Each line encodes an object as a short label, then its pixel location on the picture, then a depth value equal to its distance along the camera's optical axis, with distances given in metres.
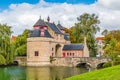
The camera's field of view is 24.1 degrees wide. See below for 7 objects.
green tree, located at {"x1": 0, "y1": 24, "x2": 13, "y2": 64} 48.72
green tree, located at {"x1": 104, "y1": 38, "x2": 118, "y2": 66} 46.79
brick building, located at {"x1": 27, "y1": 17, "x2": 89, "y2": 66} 54.78
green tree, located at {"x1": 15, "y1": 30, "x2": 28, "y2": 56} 61.42
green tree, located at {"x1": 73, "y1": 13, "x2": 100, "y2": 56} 66.62
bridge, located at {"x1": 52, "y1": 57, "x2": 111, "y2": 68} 51.47
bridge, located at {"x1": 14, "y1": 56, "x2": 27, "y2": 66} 57.19
